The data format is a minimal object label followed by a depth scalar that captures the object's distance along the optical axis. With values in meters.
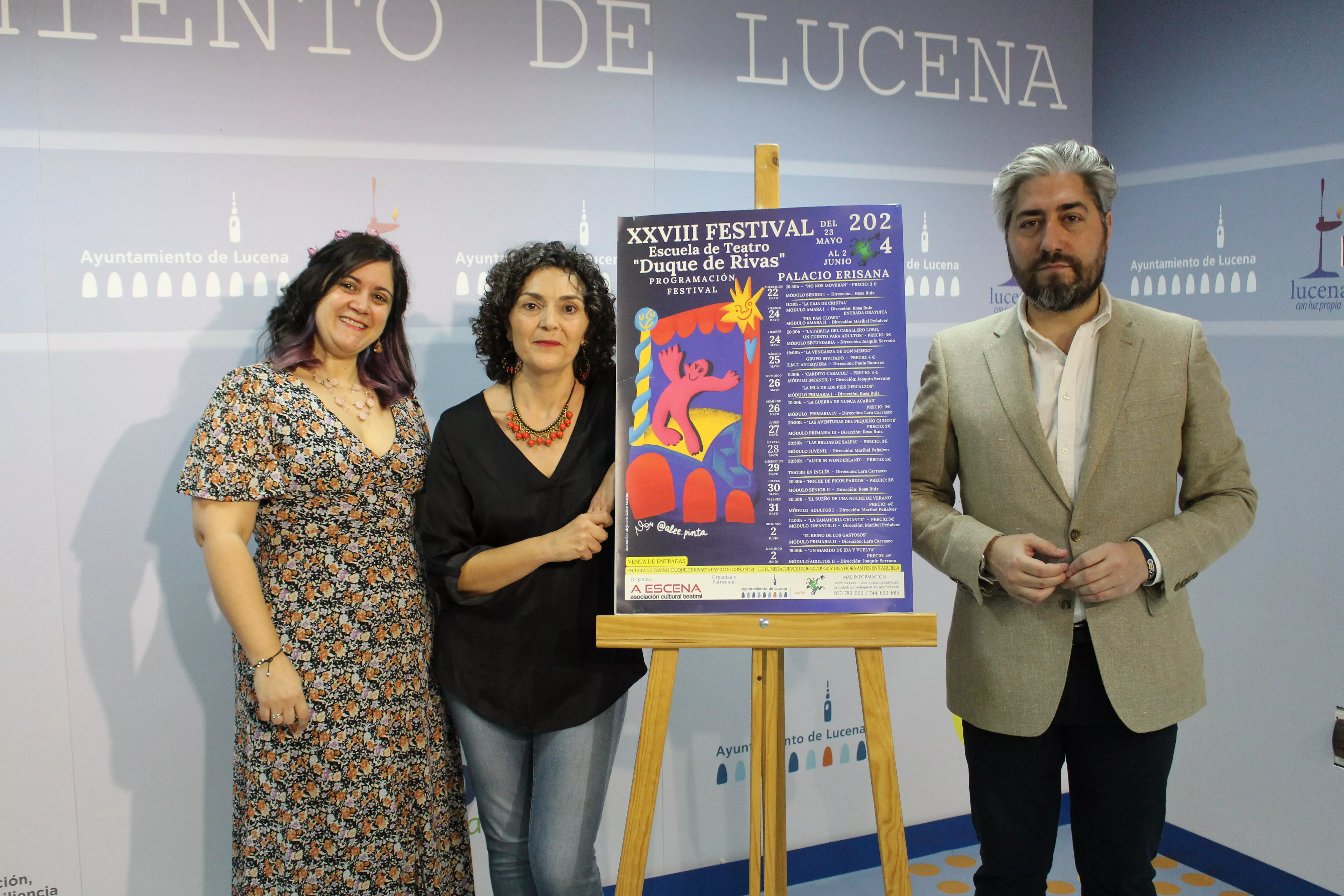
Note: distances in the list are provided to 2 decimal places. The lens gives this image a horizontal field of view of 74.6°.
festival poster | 1.65
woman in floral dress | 1.79
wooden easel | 1.62
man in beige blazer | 1.73
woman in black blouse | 1.84
